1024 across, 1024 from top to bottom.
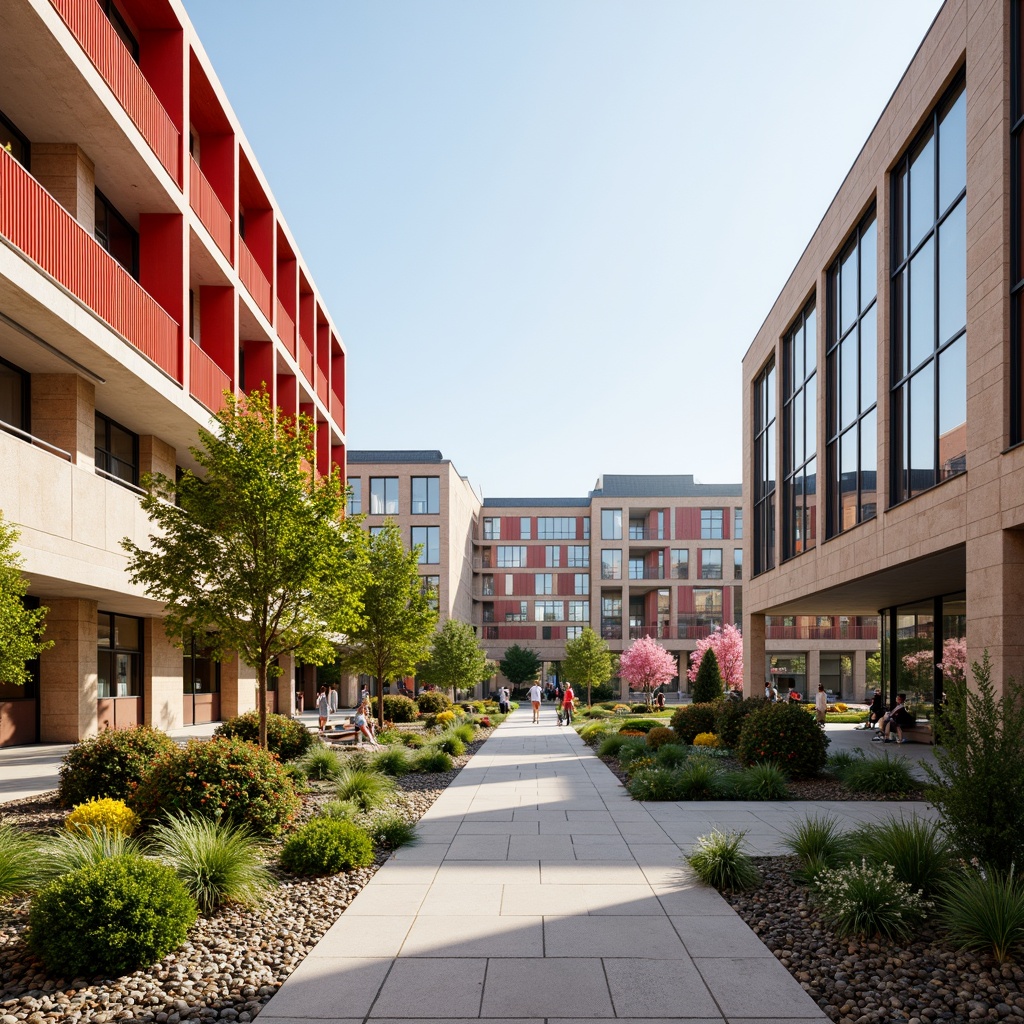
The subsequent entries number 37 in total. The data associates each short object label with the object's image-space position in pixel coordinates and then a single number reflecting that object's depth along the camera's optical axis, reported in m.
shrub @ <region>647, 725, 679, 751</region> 20.56
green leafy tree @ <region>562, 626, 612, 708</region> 51.25
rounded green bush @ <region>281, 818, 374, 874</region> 8.72
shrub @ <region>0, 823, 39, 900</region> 7.42
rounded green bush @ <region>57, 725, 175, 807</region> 11.67
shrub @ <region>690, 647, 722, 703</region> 32.41
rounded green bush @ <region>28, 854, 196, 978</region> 6.02
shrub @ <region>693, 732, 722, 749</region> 20.76
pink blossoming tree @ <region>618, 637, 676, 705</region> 56.50
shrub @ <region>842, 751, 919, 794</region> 14.17
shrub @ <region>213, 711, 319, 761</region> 17.48
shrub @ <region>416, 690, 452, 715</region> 37.38
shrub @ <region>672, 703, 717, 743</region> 22.06
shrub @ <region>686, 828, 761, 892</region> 8.24
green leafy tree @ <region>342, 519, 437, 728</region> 25.80
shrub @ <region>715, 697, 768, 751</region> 19.83
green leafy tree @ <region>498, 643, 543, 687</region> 68.94
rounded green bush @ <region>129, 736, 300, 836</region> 10.00
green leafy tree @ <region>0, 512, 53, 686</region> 11.07
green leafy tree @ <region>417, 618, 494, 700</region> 40.69
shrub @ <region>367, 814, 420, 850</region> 10.16
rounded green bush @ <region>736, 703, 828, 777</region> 15.71
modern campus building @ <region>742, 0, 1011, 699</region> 14.31
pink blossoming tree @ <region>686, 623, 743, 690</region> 55.84
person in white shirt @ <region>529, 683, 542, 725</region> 37.03
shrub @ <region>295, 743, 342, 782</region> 15.46
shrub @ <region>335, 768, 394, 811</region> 12.39
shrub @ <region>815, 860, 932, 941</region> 6.61
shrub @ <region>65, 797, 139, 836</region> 9.68
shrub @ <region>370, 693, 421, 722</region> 33.19
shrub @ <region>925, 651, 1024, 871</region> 7.13
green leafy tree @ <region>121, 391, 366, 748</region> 14.54
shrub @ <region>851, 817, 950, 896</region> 7.29
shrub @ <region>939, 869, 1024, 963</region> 6.11
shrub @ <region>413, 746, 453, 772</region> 17.58
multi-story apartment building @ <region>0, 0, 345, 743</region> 15.41
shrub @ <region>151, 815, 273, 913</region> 7.43
